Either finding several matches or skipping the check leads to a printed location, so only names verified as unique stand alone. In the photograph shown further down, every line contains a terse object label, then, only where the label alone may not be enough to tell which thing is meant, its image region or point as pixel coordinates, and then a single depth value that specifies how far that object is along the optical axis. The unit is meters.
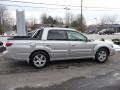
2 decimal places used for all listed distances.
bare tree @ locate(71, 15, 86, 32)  38.91
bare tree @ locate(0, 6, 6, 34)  29.68
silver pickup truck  3.67
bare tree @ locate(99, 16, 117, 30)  45.02
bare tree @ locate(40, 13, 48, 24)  47.22
